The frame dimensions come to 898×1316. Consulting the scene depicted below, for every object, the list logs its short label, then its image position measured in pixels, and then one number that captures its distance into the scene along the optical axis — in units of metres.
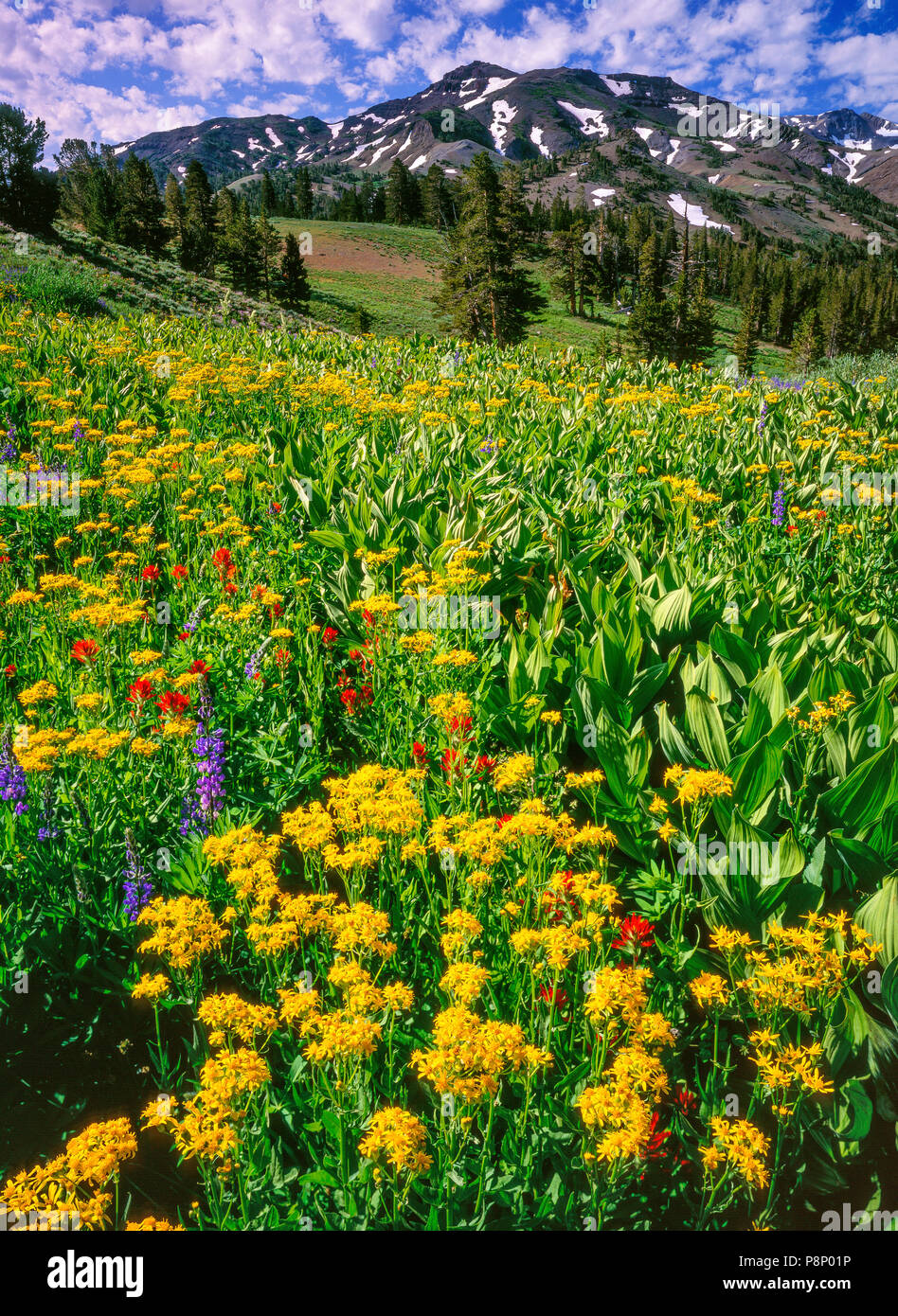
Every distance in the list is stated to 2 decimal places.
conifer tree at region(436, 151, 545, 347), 34.09
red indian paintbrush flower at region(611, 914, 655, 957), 2.07
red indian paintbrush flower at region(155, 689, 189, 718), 2.79
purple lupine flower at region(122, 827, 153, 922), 2.26
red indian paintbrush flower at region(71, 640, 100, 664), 3.21
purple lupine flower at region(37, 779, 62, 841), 2.40
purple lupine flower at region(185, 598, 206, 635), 3.79
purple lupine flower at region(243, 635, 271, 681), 3.36
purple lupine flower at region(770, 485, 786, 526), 5.64
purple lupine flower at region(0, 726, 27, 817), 2.48
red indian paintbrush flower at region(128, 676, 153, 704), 3.04
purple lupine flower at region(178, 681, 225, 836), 2.63
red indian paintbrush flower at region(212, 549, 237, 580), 4.23
